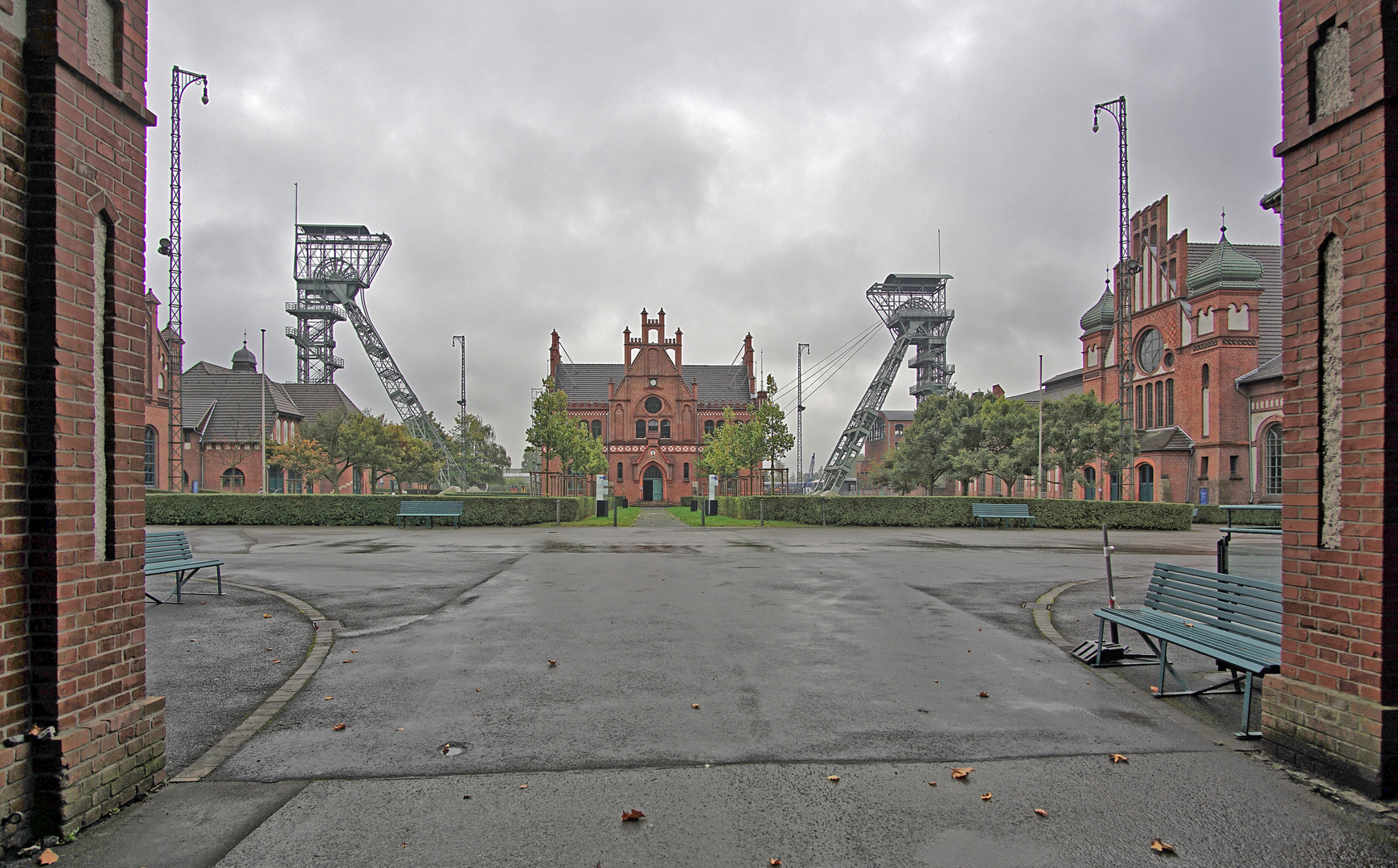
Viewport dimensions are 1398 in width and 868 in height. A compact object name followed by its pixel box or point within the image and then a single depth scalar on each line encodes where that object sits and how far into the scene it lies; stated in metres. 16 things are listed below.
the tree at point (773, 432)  39.34
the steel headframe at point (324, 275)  70.69
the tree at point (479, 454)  79.50
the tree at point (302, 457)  43.31
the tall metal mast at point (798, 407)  46.31
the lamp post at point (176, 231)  31.11
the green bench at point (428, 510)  24.34
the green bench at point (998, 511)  26.28
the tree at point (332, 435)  44.53
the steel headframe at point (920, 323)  68.37
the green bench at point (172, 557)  8.92
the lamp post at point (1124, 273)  33.00
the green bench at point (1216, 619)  4.79
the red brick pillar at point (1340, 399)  3.78
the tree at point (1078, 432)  35.81
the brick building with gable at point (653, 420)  65.12
